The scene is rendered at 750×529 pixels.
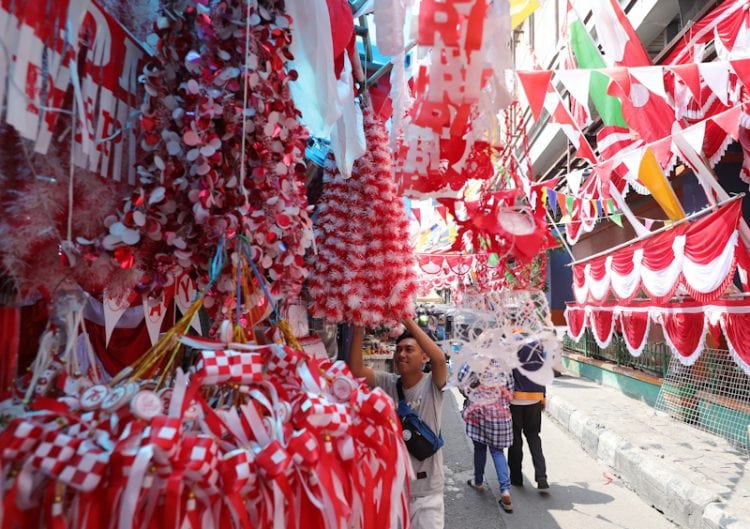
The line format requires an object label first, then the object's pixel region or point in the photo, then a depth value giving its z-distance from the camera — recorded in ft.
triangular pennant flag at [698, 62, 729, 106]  12.10
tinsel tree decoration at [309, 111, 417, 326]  8.14
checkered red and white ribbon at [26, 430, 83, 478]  2.51
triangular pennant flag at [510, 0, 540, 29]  8.45
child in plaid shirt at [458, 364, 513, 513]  15.66
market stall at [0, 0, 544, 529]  2.73
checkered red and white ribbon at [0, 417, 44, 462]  2.52
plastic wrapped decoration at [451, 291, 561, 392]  8.57
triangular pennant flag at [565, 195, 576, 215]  25.66
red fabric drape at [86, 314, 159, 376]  7.57
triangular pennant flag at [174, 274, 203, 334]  6.25
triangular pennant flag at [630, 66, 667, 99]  12.23
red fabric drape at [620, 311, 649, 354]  23.89
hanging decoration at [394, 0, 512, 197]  6.31
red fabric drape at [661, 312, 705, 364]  18.33
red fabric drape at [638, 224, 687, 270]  16.89
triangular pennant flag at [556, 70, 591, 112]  13.12
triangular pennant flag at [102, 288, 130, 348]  5.13
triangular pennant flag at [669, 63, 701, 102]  12.50
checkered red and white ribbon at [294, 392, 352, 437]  3.20
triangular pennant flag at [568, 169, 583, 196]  24.20
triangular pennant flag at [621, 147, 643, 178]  15.21
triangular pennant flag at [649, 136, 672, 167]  14.08
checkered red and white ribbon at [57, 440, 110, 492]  2.50
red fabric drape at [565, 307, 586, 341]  31.53
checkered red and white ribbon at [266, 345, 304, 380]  3.76
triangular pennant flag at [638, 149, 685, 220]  15.57
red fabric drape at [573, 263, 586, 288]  28.68
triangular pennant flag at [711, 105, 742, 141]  12.38
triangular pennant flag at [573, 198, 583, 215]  24.69
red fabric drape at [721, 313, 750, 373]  14.61
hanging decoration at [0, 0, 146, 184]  3.59
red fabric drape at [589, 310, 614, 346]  27.78
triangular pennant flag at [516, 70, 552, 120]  11.87
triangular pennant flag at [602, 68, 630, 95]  12.66
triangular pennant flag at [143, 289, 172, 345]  6.05
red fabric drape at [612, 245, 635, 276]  21.18
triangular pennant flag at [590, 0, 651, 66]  14.53
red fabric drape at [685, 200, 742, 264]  13.54
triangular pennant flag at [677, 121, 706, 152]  13.23
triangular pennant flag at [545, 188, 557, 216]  25.63
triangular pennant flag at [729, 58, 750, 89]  11.49
